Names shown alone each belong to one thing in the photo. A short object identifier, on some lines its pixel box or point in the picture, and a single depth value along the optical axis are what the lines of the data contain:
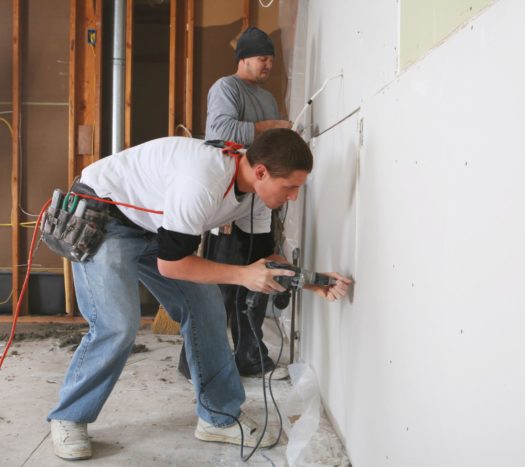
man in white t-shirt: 1.58
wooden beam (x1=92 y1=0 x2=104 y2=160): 3.86
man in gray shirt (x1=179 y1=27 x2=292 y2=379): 2.50
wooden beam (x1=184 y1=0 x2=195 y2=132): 3.84
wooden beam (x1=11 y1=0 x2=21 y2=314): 3.81
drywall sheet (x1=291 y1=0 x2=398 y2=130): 1.34
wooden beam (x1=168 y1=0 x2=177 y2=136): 3.83
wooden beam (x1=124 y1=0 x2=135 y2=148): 3.83
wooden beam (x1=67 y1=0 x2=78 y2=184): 3.84
